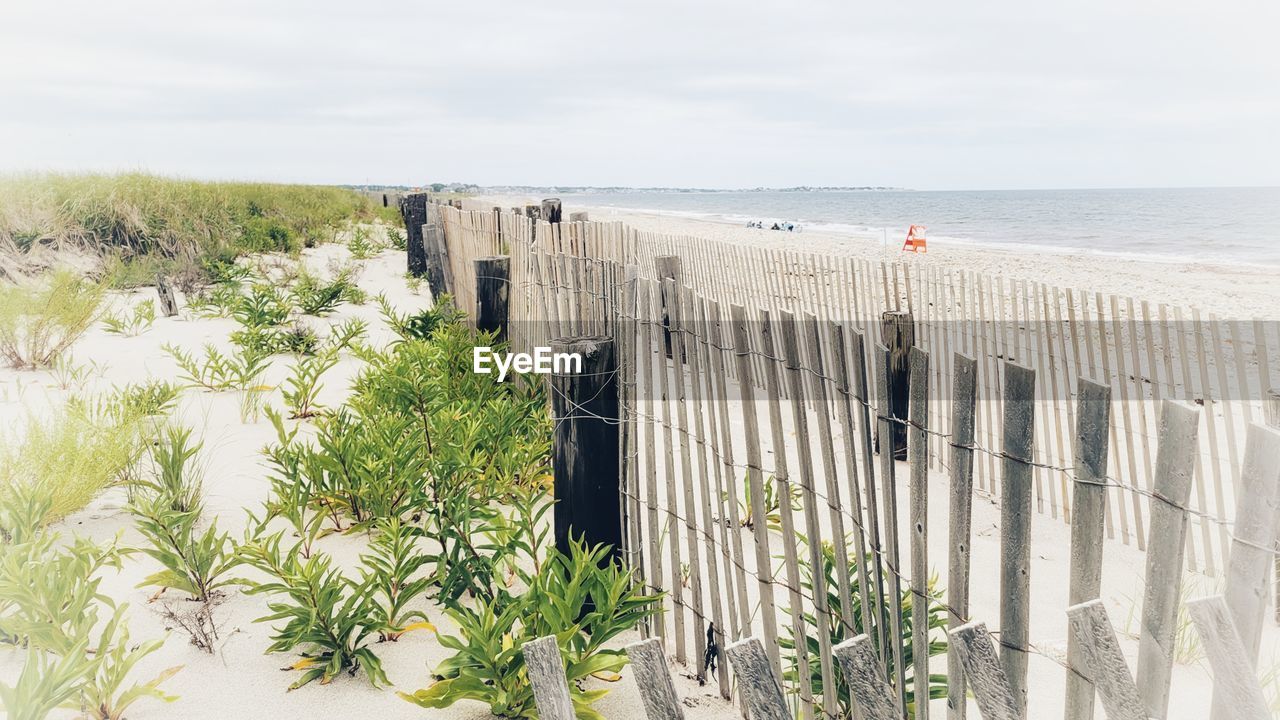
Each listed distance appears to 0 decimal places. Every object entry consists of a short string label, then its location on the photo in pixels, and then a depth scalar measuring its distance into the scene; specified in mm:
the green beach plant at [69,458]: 3035
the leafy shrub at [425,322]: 6262
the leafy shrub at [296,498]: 2881
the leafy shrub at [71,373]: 5180
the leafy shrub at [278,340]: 5930
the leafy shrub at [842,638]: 2111
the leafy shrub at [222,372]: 5062
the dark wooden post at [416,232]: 11289
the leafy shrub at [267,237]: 12078
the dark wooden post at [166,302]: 7816
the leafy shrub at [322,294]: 7785
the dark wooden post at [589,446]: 2586
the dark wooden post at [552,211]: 9257
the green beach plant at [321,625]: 2312
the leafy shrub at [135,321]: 6817
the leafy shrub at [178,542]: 2602
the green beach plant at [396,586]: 2502
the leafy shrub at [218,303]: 7664
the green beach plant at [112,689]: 2059
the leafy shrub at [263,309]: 6664
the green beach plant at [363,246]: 12883
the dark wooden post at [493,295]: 5227
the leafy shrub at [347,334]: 6262
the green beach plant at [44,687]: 1799
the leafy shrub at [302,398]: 4695
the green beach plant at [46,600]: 2117
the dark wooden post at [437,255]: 8148
